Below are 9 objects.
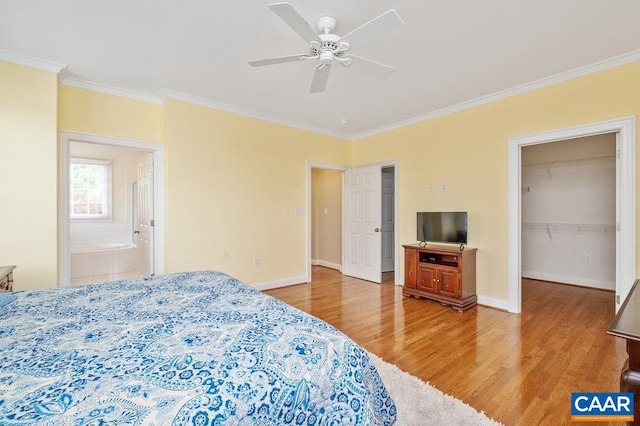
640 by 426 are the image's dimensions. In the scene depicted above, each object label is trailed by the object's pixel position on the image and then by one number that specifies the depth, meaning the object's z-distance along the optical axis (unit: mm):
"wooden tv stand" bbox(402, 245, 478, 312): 3623
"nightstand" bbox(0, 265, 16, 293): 2334
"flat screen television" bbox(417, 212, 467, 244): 3850
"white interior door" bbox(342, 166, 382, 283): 5062
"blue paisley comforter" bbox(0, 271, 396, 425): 771
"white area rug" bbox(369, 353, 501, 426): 1668
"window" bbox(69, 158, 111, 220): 6062
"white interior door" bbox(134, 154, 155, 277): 3936
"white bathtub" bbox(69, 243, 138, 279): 5223
